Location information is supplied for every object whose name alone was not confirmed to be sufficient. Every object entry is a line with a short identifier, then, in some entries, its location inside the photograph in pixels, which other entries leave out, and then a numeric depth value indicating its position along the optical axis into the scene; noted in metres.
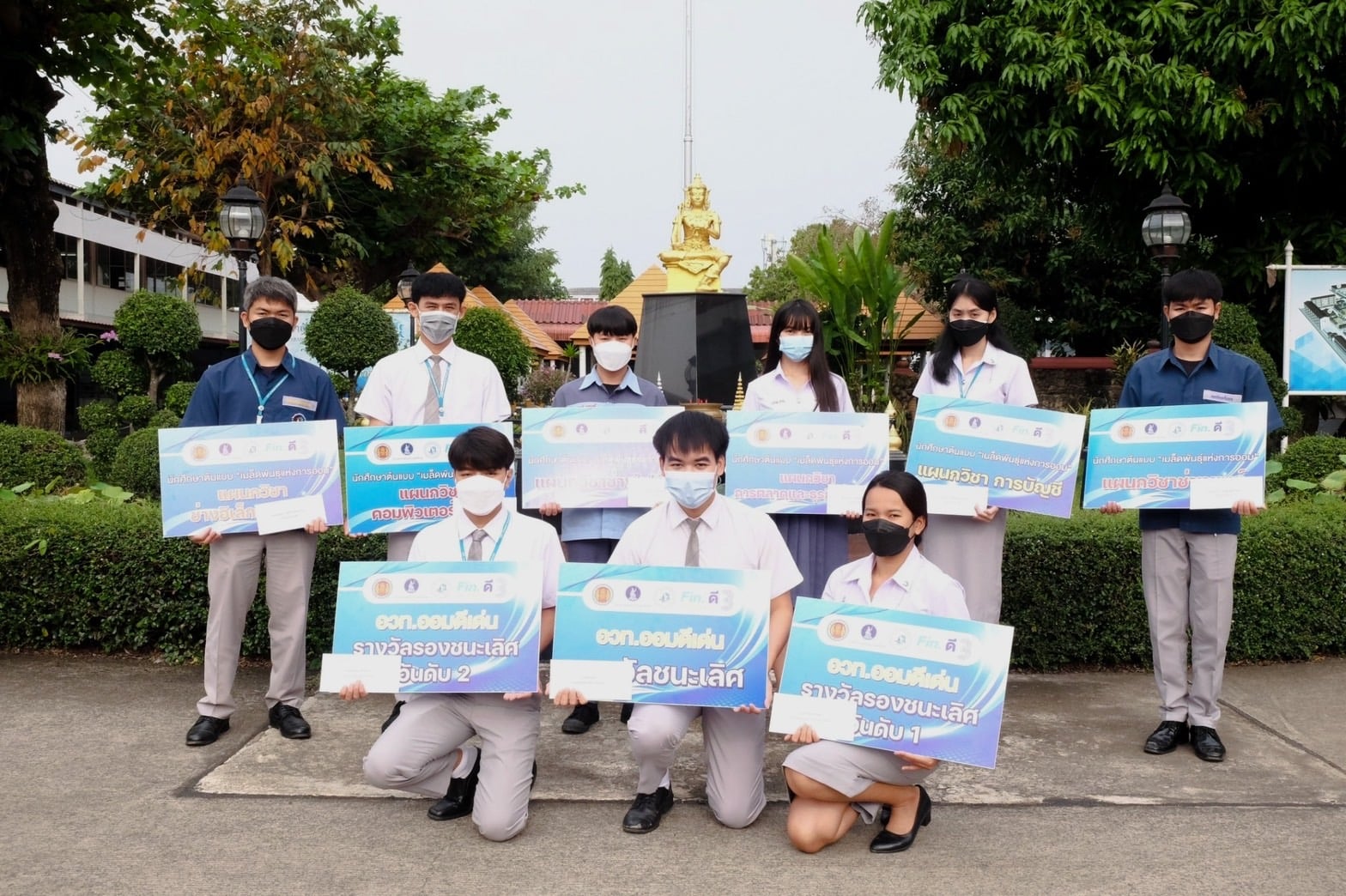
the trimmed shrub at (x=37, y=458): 9.50
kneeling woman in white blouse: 3.71
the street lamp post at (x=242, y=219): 11.86
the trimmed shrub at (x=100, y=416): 13.34
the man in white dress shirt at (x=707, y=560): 3.95
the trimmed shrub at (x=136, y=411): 13.56
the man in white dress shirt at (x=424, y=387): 5.12
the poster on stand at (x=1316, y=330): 11.24
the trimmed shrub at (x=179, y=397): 13.95
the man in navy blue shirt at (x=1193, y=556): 4.78
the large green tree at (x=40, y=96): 9.66
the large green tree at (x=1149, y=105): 12.92
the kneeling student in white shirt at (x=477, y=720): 3.88
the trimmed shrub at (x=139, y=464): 10.53
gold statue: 13.63
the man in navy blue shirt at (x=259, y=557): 4.95
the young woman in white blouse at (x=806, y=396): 4.98
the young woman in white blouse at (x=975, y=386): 4.73
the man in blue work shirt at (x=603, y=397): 5.11
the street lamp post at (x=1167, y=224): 9.98
